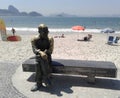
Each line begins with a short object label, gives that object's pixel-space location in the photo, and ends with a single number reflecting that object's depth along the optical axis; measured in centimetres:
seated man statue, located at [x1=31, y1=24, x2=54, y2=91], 261
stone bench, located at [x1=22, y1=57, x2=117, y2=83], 273
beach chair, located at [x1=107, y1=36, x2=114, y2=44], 747
